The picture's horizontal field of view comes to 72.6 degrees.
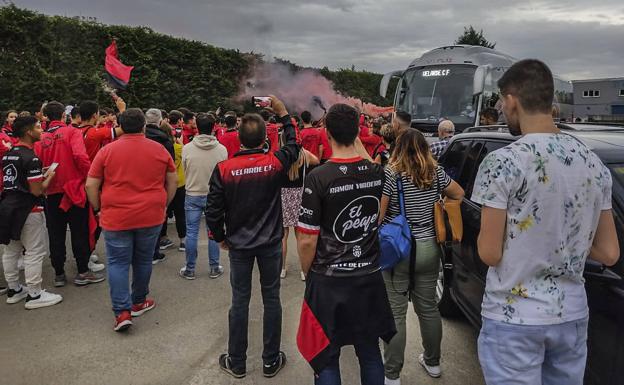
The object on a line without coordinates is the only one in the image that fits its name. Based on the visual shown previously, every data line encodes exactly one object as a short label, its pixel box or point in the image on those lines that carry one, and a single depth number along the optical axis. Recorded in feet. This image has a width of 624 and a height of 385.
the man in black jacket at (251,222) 10.66
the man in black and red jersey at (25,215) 14.35
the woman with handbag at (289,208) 17.61
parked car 6.97
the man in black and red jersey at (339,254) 8.00
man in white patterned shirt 5.86
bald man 21.31
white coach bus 38.60
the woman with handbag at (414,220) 10.10
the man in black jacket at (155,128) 17.29
